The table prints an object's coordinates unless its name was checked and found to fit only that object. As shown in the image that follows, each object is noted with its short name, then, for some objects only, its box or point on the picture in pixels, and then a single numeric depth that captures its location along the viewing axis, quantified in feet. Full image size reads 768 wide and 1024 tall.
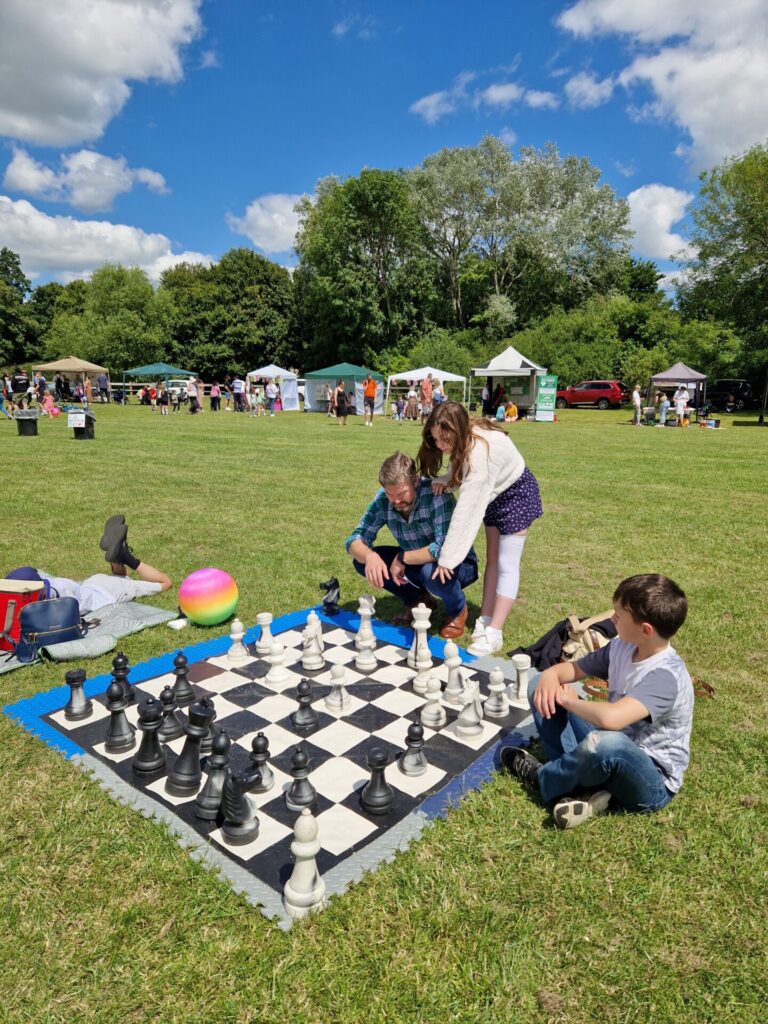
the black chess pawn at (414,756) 8.84
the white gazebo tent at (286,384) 101.35
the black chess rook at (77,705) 10.12
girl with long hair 12.32
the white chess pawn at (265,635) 12.34
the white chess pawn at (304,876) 6.61
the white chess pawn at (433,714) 10.31
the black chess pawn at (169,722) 9.50
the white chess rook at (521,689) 11.08
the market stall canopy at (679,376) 81.66
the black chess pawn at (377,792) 8.00
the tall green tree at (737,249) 89.92
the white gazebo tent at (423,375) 87.10
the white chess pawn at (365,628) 12.94
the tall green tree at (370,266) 123.44
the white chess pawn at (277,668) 11.48
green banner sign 82.79
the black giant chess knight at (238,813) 7.52
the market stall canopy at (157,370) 111.65
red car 105.19
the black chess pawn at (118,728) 9.43
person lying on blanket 14.07
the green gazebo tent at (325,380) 91.66
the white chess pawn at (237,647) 12.36
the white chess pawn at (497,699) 10.69
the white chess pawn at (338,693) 10.64
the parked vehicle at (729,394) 102.78
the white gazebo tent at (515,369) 83.10
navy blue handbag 12.31
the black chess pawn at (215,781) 7.97
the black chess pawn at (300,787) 7.91
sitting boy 7.56
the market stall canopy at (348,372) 91.35
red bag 12.62
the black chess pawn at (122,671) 10.11
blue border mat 7.09
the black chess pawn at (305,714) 9.93
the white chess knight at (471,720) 10.04
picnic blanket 12.34
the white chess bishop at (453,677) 11.09
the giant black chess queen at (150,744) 8.89
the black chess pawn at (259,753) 7.99
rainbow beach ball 13.98
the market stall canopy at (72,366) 98.07
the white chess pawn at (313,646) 12.09
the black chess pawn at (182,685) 10.66
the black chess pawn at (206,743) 9.11
